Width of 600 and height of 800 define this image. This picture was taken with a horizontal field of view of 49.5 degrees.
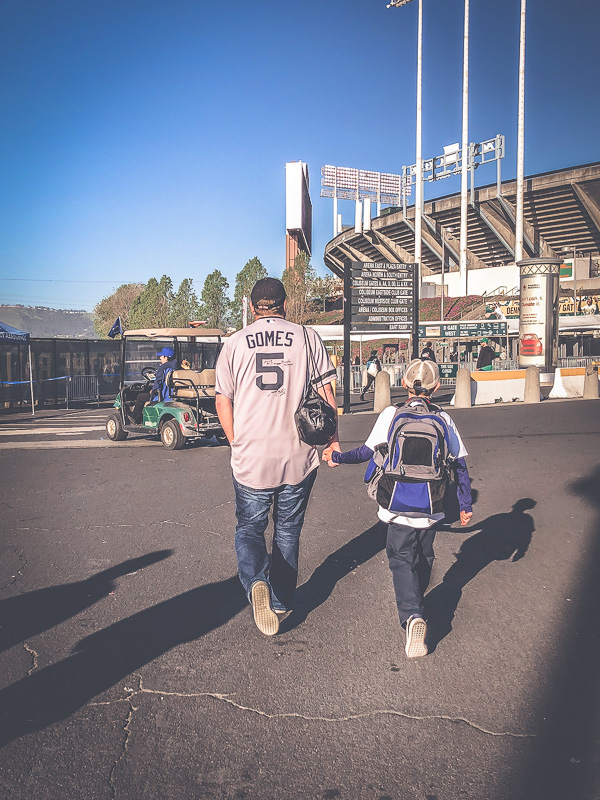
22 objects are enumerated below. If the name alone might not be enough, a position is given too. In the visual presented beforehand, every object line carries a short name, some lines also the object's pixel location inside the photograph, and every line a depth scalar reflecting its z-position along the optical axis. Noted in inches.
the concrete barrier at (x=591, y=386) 802.8
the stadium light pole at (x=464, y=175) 2054.6
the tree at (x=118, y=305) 4475.9
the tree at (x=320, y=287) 2539.4
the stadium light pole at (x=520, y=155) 1868.8
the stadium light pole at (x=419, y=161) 2054.0
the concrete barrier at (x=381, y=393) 682.8
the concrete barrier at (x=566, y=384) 823.7
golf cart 416.7
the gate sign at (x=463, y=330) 1312.7
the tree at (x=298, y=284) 2461.9
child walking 134.7
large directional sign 721.0
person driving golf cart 433.7
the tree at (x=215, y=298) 2618.1
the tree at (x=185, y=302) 2896.2
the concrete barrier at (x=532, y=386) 764.0
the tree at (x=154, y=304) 3427.7
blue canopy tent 666.2
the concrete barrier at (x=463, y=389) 733.9
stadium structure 2239.2
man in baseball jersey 139.6
